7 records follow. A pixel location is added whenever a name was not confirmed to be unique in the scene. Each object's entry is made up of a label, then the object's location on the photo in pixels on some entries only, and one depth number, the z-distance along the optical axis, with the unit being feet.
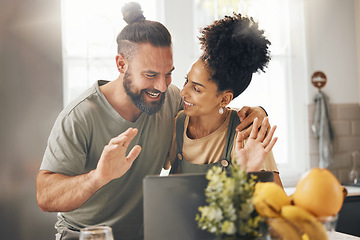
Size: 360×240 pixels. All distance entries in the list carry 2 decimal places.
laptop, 3.65
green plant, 2.91
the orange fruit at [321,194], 2.92
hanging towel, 9.77
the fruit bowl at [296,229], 2.86
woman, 5.99
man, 5.60
